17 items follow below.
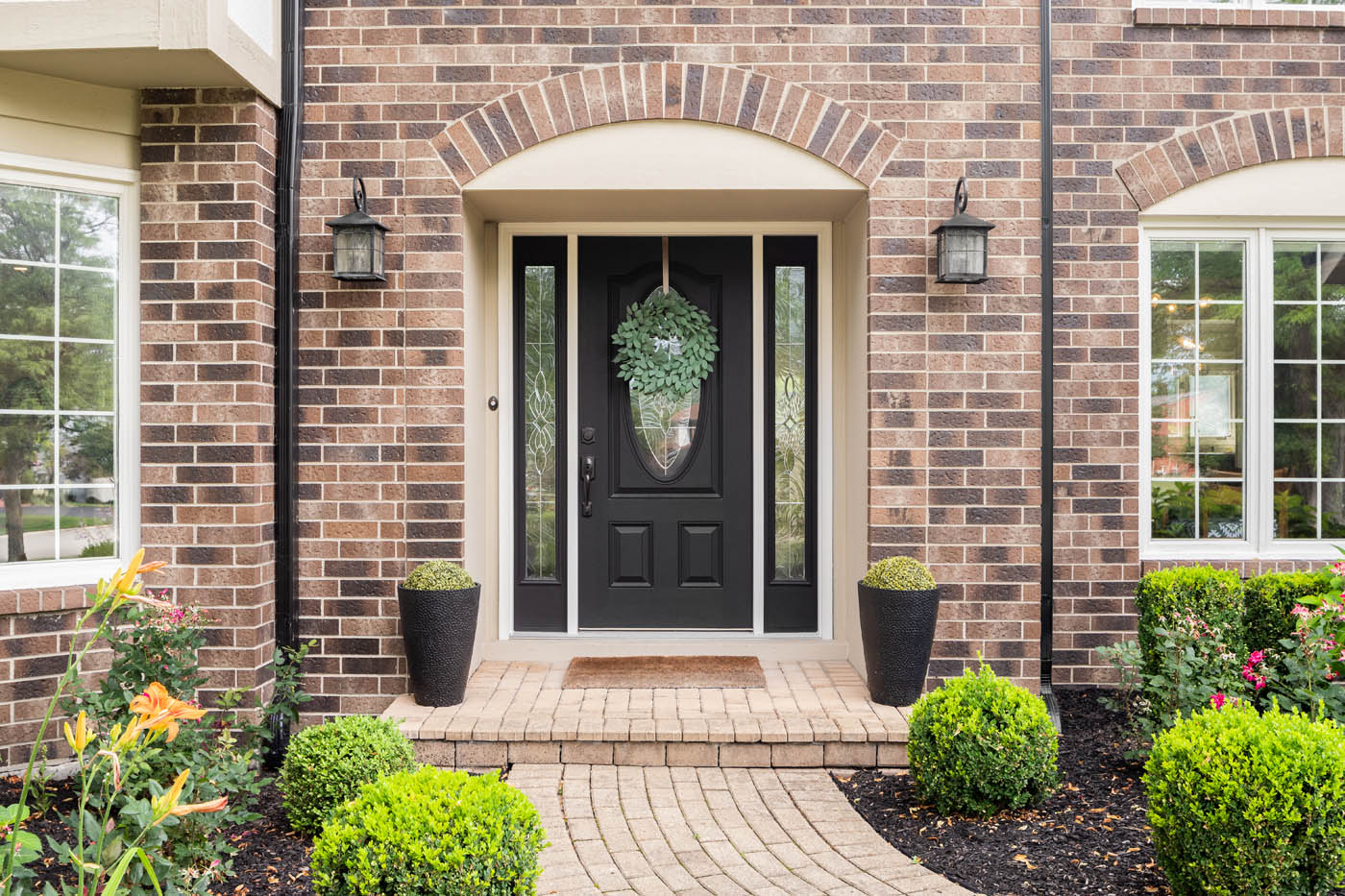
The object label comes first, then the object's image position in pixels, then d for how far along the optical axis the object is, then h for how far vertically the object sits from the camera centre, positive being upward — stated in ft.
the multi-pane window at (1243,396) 16.25 +0.90
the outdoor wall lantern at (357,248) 13.80 +2.98
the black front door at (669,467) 16.98 -0.39
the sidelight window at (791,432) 17.02 +0.25
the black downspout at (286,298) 14.23 +2.28
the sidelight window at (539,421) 16.99 +0.46
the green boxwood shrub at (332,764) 10.32 -3.61
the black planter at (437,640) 13.55 -2.88
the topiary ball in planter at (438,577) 13.64 -1.97
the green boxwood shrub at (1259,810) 8.30 -3.30
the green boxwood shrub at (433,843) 7.27 -3.20
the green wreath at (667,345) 16.84 +1.85
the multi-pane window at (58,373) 13.23 +1.06
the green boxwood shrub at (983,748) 10.84 -3.58
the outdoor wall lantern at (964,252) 13.97 +2.95
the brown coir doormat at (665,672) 15.10 -3.83
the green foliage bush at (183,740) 9.18 -3.46
